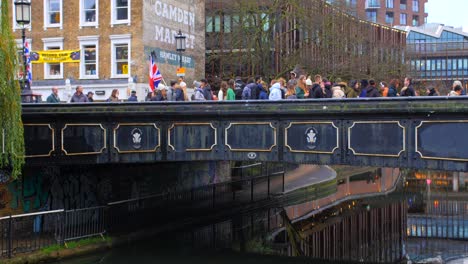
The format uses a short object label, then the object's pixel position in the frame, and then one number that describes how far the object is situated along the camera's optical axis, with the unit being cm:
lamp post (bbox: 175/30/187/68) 2789
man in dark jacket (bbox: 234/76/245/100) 2156
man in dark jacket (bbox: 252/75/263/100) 2006
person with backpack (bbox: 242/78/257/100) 1988
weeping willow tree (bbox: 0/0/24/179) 1733
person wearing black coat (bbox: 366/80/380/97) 1799
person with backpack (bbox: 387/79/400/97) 1869
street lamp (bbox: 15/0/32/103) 2000
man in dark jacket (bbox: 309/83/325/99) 1855
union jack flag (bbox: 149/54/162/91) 2712
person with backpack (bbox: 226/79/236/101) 2020
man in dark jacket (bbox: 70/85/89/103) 2220
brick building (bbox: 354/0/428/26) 11444
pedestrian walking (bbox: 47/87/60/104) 2200
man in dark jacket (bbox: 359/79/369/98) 1828
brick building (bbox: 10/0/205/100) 3894
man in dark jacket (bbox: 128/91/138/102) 2314
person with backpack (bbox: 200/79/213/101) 2158
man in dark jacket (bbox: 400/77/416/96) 1805
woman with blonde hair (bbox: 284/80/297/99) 1894
